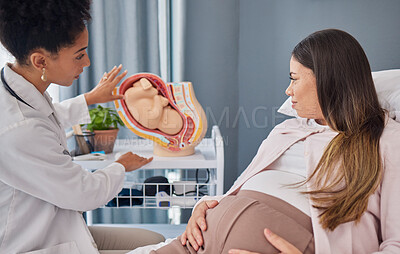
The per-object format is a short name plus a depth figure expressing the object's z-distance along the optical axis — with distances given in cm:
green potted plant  159
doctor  83
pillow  101
